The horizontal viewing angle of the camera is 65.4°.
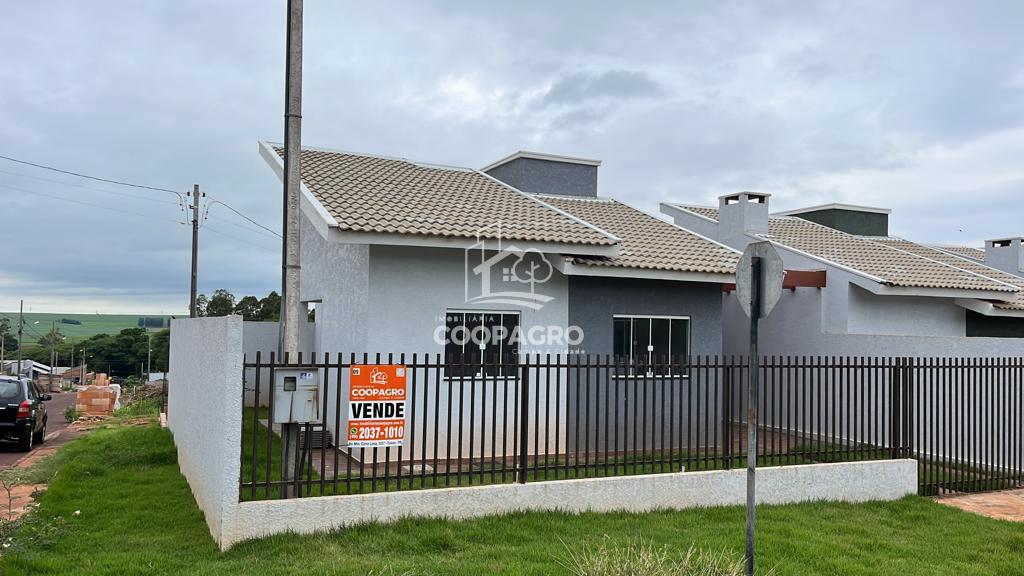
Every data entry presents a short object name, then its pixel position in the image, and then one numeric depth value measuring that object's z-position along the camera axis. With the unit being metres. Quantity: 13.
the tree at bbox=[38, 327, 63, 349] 75.12
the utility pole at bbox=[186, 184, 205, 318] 22.93
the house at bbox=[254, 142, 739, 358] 10.64
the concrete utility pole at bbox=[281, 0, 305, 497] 7.85
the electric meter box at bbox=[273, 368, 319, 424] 7.07
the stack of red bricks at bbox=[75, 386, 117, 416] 23.19
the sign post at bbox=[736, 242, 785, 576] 5.52
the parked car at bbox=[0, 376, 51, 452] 14.11
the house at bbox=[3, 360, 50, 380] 55.22
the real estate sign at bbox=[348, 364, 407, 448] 7.37
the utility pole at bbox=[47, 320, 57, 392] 73.61
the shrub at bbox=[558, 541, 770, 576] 5.56
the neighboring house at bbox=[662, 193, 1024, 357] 13.68
